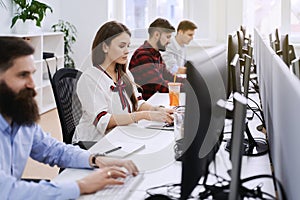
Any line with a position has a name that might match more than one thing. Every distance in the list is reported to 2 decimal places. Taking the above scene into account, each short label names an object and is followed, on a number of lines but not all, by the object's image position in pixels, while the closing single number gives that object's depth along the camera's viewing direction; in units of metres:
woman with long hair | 2.33
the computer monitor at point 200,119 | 1.15
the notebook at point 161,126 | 2.30
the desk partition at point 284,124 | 1.13
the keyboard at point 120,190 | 1.41
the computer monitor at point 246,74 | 1.99
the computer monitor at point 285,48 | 3.22
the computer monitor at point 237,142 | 1.14
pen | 1.77
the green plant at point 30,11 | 5.43
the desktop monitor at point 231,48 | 2.47
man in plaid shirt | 3.64
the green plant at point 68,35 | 6.55
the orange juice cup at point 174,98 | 2.85
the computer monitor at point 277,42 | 4.08
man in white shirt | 4.58
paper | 1.81
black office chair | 2.27
